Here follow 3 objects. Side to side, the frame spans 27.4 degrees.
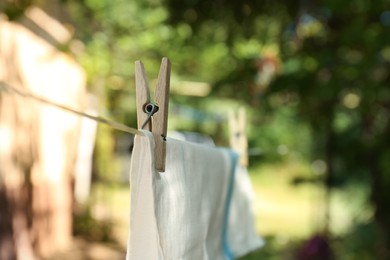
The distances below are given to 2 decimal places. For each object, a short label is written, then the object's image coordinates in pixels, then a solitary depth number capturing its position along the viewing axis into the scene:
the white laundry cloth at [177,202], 0.49
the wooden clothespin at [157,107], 0.49
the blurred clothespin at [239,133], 0.89
